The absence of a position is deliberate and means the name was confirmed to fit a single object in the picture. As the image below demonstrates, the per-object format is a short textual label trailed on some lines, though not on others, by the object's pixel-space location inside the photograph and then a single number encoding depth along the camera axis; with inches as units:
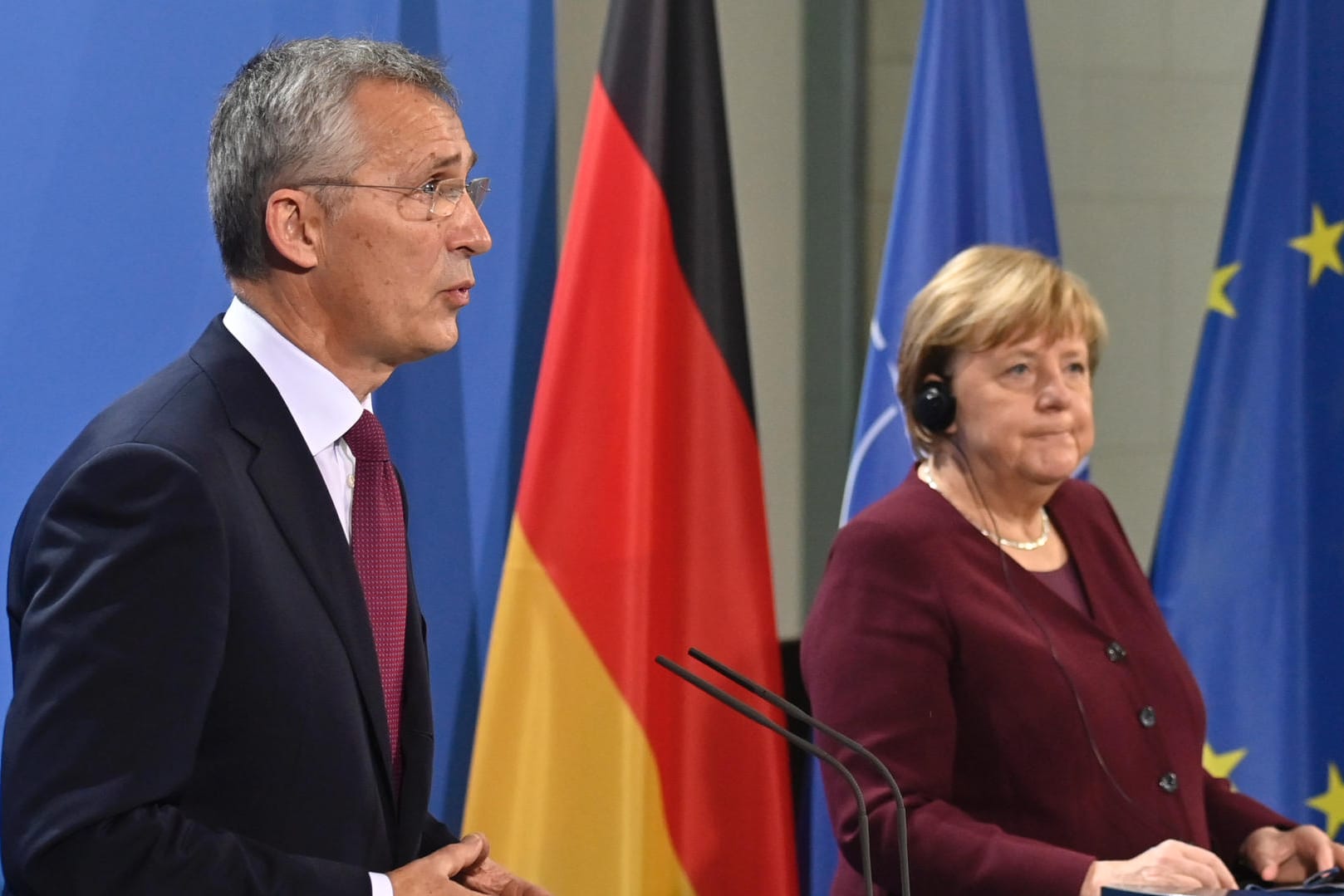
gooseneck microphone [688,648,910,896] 252.6
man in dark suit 248.7
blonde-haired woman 273.6
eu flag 300.6
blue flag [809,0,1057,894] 296.2
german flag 286.4
